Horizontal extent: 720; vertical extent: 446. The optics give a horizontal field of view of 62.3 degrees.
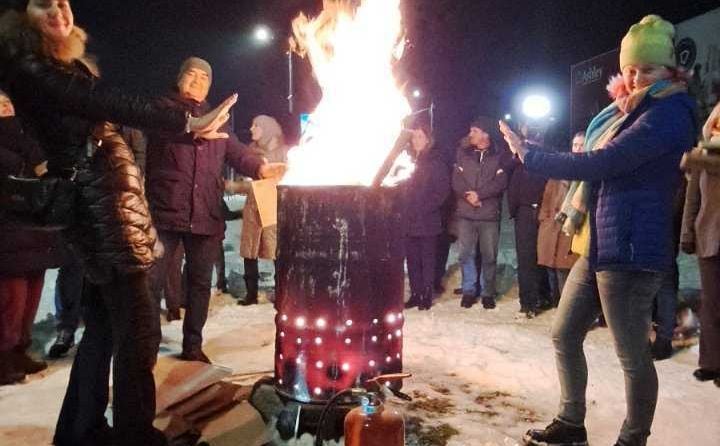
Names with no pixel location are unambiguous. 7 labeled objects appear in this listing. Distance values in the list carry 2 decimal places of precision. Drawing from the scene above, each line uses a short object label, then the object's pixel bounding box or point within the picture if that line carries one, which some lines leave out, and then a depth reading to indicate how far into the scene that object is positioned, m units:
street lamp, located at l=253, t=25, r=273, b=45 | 33.09
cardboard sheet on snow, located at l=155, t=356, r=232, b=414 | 4.18
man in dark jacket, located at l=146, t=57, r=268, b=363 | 5.39
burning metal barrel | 3.81
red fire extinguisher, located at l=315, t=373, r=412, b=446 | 2.81
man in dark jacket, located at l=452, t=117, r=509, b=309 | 8.76
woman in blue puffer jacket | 3.30
